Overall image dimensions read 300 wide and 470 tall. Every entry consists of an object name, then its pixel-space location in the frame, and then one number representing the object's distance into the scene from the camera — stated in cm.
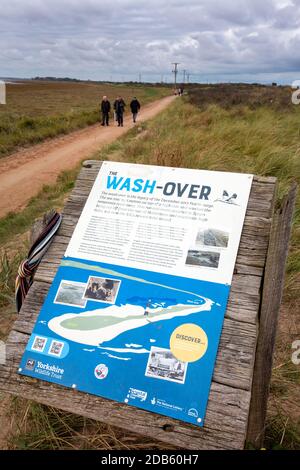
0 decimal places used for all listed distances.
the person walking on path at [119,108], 1958
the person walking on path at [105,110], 1934
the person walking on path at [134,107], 2109
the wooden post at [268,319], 180
